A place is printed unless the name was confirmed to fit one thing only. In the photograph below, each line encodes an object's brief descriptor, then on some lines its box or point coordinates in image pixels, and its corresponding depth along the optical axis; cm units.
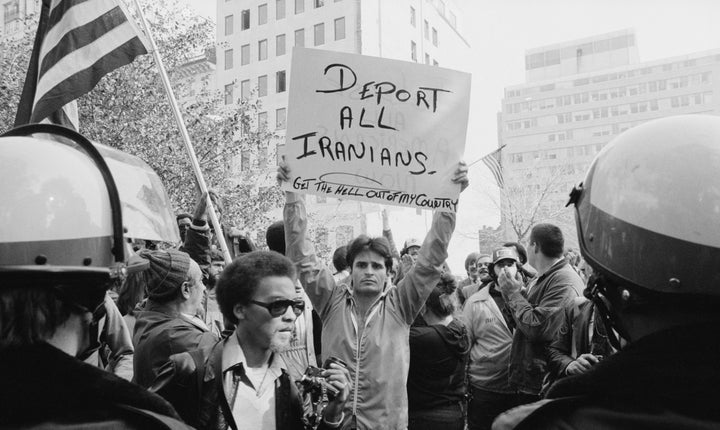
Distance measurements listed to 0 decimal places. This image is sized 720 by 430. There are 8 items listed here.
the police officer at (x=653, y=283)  128
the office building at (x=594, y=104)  9781
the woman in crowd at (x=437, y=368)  454
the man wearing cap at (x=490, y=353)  529
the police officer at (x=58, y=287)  134
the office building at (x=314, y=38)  4700
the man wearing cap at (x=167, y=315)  323
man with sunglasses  250
